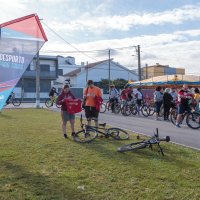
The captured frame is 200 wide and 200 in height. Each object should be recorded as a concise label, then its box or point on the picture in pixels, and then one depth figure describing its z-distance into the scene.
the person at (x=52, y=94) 19.55
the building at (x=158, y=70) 51.56
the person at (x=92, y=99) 7.63
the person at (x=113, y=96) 15.04
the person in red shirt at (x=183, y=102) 9.59
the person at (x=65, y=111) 7.11
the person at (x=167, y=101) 11.74
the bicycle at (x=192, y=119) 9.54
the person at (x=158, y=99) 12.44
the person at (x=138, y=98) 14.52
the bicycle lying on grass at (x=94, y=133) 6.66
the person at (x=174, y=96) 11.77
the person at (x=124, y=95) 14.63
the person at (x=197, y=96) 11.44
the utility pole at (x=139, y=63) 30.59
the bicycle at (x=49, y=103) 19.54
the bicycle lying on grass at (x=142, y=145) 5.59
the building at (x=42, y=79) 38.11
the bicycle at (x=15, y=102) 19.92
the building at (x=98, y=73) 46.40
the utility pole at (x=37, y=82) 19.53
